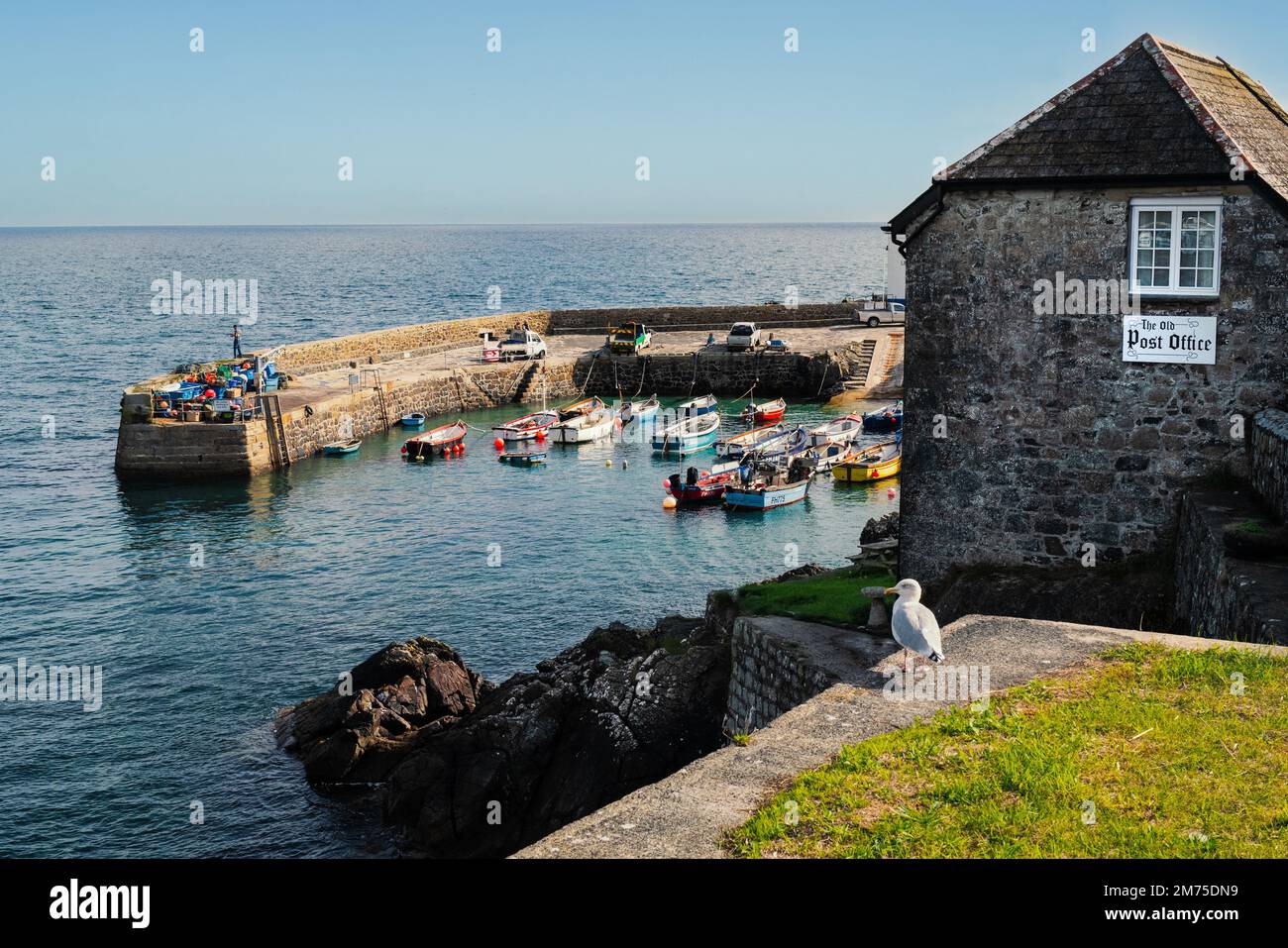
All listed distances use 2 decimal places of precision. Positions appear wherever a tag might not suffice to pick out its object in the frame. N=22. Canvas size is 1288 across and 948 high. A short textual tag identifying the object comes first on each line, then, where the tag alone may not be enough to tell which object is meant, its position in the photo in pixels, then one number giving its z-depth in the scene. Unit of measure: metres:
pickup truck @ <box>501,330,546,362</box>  71.44
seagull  11.66
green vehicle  71.88
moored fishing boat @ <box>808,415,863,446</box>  51.91
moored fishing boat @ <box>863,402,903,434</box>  55.71
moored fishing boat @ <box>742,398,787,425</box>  60.94
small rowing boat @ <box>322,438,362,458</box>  54.06
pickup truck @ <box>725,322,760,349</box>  71.19
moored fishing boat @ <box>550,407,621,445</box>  56.66
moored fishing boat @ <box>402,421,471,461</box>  54.25
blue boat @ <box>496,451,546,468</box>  53.25
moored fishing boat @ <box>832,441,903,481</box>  48.03
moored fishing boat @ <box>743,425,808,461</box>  49.50
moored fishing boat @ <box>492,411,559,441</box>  55.25
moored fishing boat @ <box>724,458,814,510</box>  44.28
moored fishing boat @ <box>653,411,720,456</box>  54.38
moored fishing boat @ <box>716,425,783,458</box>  51.66
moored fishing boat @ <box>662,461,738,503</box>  44.97
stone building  16.58
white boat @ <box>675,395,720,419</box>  58.11
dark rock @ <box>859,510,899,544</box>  32.30
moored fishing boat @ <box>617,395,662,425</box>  61.34
